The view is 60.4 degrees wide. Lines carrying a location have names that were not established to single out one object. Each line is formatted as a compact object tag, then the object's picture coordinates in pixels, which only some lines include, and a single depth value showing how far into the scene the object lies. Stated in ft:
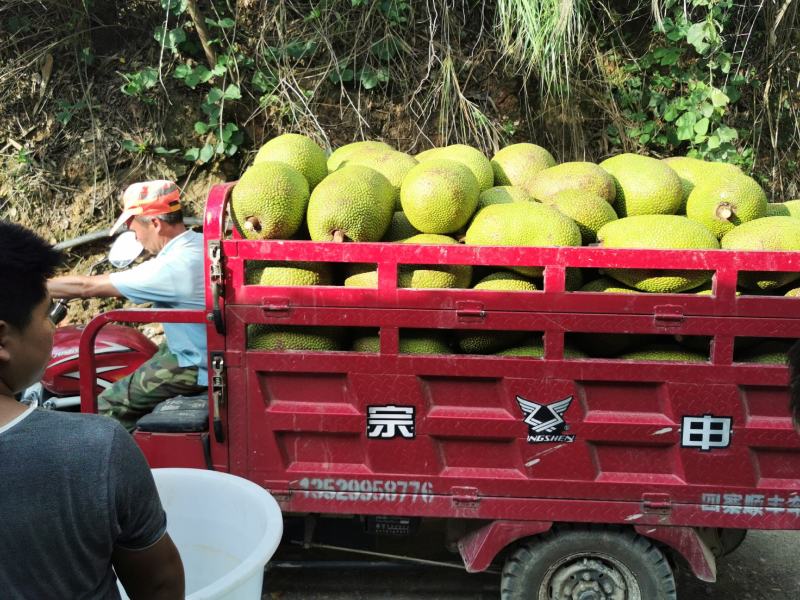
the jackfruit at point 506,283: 8.14
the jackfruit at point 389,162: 9.84
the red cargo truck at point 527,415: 7.77
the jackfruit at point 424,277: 8.20
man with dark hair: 3.50
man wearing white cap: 9.20
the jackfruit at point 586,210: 8.93
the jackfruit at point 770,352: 7.88
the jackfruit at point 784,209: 9.65
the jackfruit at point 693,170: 9.84
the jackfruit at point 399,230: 9.32
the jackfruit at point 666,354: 7.96
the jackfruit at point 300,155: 9.68
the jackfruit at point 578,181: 9.34
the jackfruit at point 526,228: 8.27
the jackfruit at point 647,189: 9.34
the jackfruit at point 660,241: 8.00
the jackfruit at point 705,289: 8.22
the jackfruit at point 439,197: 8.65
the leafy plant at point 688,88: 17.66
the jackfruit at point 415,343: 8.13
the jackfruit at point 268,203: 8.45
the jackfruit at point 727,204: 8.89
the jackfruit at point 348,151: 10.70
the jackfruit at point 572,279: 8.33
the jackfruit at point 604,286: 8.24
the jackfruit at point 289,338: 8.14
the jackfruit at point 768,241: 8.11
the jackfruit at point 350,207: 8.42
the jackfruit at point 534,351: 8.09
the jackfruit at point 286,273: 8.29
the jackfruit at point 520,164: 10.58
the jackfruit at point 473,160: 10.00
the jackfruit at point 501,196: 9.43
